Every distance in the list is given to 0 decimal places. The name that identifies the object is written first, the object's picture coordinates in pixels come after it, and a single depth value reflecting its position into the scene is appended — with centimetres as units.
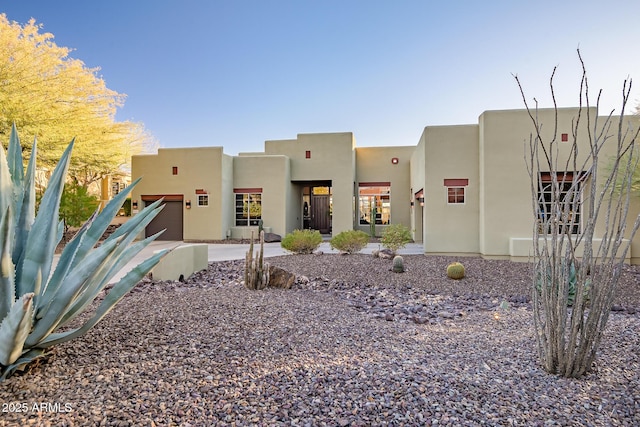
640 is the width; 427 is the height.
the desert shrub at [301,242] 1103
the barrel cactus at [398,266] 877
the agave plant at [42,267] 188
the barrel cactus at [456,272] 839
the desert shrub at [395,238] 1051
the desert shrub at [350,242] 1091
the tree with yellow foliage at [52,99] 1212
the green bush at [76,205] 1318
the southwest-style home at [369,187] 1065
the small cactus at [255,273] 589
